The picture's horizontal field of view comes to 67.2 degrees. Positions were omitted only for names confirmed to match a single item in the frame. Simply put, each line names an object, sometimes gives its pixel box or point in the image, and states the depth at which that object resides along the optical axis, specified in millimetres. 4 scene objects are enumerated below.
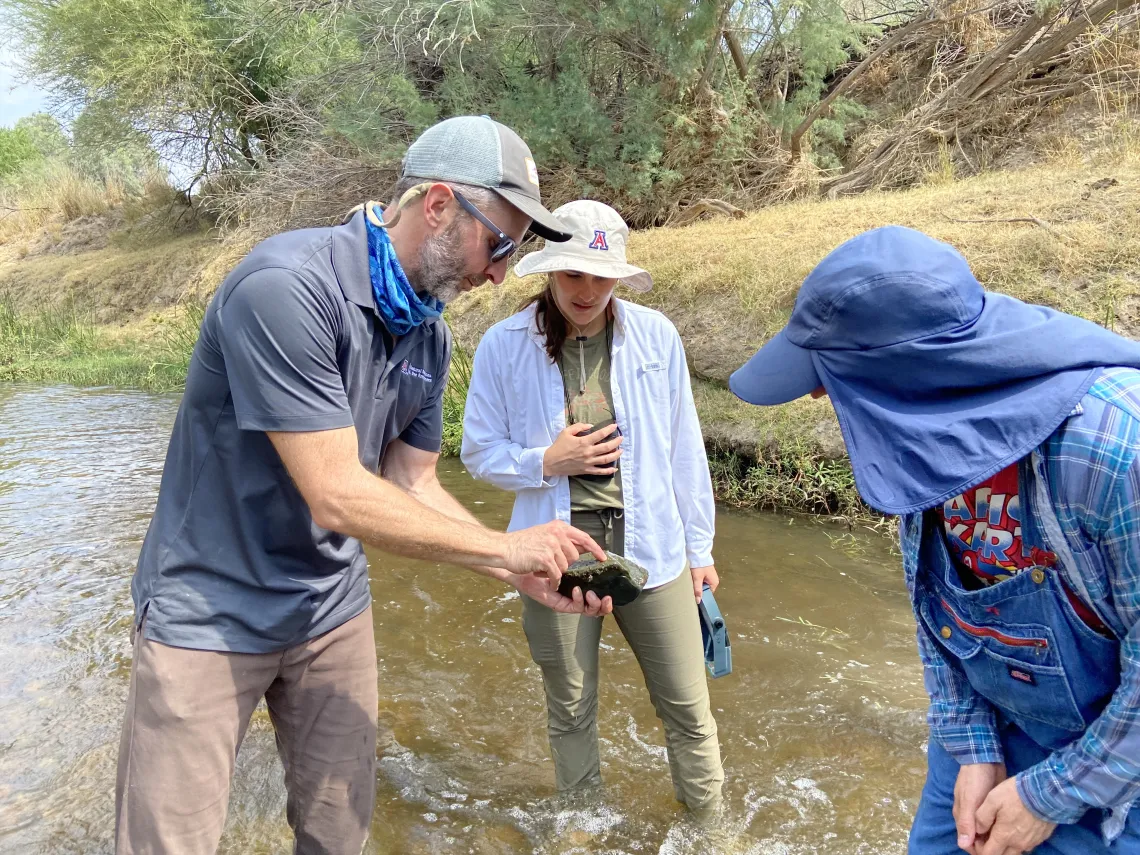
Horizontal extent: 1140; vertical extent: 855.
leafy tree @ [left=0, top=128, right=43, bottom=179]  39909
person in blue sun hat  1302
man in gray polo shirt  1968
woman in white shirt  2832
